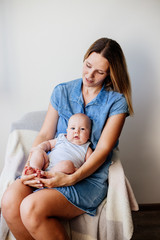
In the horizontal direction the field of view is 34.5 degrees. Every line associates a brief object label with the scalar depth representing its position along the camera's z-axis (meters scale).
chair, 1.33
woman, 1.25
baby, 1.41
